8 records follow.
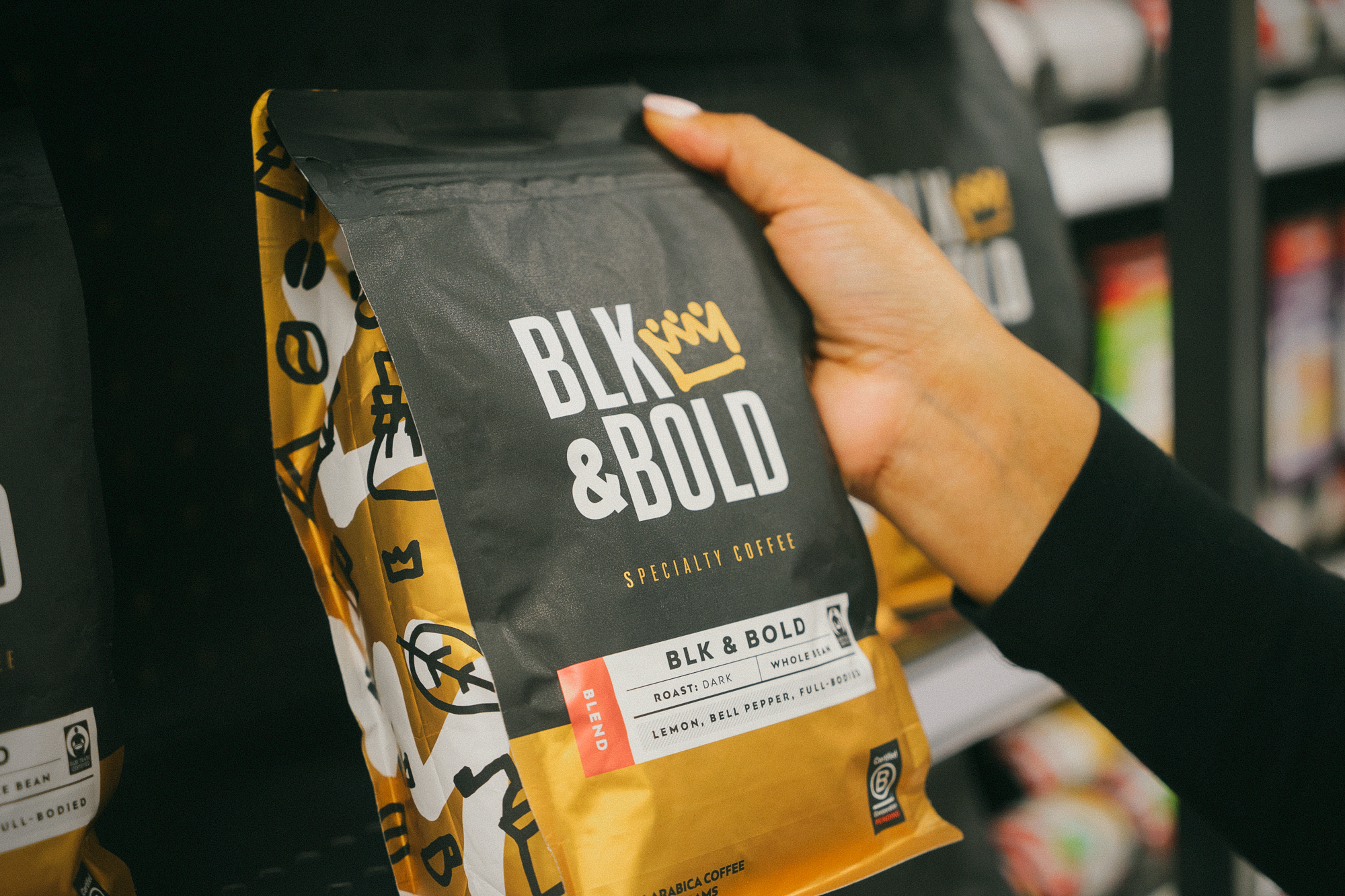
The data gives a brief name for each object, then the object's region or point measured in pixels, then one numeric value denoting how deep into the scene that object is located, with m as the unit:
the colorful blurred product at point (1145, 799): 1.15
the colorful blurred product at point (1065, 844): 1.07
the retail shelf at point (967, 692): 0.77
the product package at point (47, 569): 0.39
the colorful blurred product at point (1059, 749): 1.17
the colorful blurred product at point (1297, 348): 1.25
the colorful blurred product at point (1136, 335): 1.11
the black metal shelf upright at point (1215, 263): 0.82
